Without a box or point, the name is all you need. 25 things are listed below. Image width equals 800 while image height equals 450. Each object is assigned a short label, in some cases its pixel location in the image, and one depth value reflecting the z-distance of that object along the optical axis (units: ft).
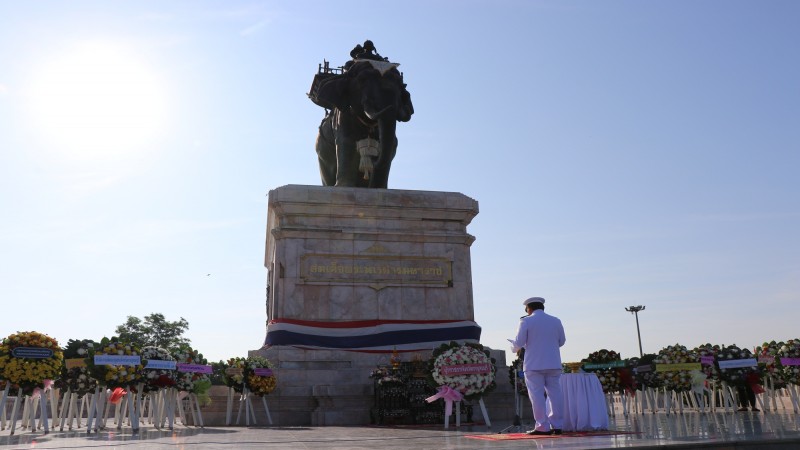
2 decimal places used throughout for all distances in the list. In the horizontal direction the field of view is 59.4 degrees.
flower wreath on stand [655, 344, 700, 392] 51.74
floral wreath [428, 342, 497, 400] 43.52
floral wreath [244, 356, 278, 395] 48.19
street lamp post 208.03
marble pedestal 58.03
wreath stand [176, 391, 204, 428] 46.34
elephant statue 71.10
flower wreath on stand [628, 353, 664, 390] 53.78
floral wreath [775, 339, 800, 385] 48.93
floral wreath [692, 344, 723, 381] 51.96
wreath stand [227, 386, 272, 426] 48.50
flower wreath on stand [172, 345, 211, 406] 44.79
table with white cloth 36.63
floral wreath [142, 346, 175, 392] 43.06
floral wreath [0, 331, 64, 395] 41.32
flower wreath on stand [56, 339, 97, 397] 44.68
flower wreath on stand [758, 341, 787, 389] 50.75
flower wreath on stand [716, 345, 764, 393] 51.42
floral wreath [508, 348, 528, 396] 49.06
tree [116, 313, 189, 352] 230.27
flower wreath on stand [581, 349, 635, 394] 52.31
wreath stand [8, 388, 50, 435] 41.97
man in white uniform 34.99
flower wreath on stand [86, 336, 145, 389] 41.42
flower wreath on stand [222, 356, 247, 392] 48.19
